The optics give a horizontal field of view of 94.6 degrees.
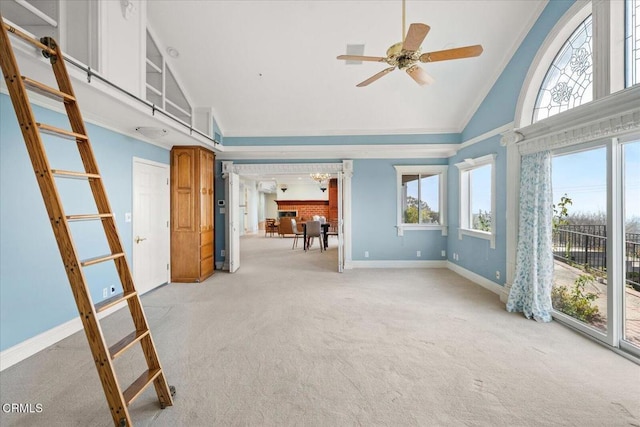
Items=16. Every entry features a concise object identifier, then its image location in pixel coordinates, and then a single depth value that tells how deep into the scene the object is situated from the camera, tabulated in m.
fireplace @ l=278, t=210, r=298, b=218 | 14.68
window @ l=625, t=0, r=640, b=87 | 2.63
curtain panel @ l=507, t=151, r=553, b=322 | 3.40
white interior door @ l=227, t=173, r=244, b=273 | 5.94
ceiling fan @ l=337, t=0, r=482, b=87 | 2.21
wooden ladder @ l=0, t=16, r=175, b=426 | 1.50
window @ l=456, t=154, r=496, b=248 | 4.59
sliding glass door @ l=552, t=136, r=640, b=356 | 2.70
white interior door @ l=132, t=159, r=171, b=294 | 4.41
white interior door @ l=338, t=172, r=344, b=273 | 5.93
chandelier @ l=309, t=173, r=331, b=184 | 10.05
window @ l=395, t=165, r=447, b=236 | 6.20
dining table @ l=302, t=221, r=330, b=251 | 9.13
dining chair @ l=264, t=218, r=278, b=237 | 12.81
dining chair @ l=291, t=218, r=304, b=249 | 9.65
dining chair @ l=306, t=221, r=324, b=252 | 8.74
